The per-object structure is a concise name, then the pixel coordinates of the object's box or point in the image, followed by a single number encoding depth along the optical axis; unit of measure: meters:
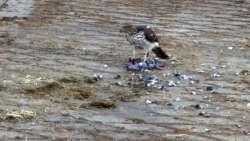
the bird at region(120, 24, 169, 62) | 16.34
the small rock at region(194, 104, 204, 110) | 13.87
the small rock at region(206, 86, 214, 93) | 14.94
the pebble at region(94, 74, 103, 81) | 15.48
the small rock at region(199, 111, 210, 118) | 13.46
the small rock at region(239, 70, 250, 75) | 16.16
